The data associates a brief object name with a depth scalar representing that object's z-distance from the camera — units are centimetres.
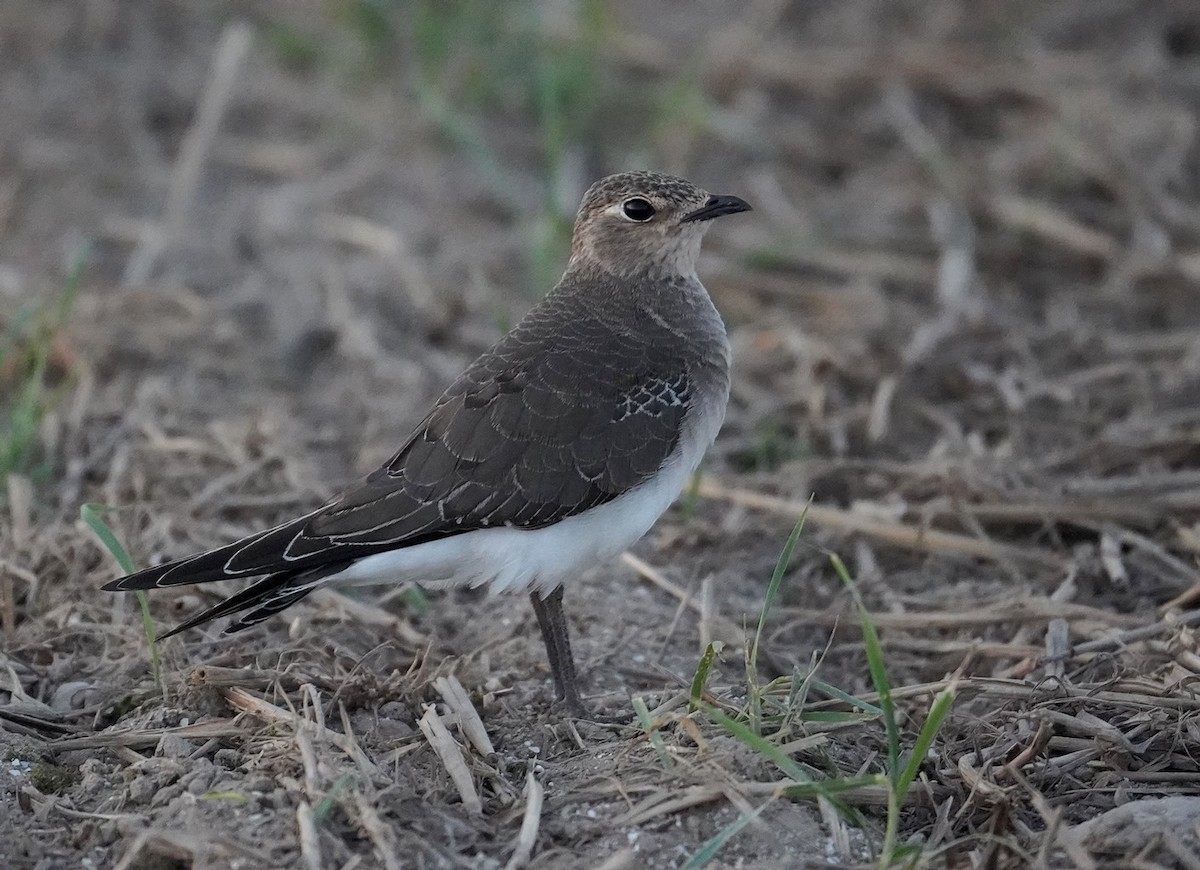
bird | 868
